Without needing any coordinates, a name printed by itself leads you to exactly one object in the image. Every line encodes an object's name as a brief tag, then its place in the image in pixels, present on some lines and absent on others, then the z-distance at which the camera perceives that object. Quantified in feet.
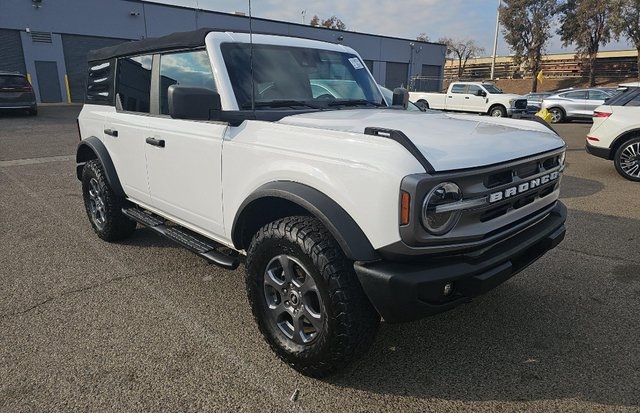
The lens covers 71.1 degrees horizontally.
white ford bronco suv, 6.89
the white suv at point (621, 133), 25.35
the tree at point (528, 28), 138.21
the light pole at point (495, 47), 134.92
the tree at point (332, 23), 229.88
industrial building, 82.43
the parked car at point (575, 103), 63.05
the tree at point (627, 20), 113.50
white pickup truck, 65.87
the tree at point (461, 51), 222.07
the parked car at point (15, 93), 54.44
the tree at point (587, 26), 123.75
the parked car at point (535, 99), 71.94
